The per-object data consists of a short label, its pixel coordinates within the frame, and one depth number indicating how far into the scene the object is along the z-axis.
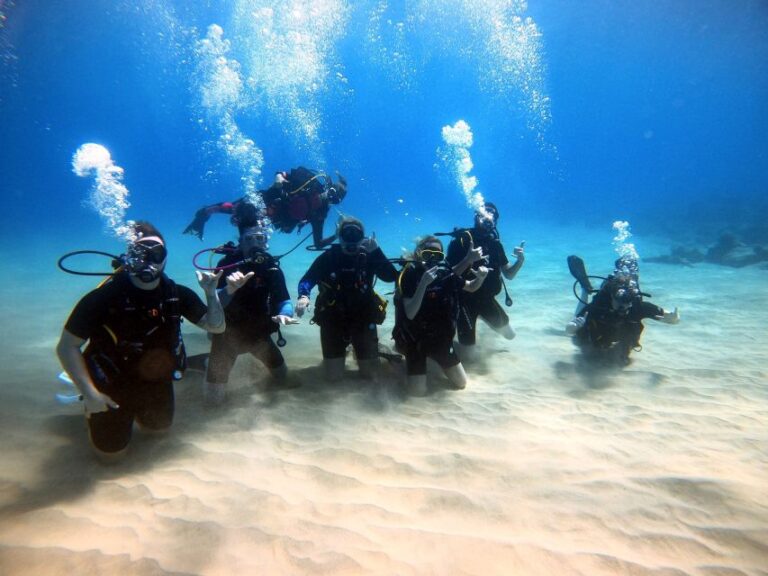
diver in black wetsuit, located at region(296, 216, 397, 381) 5.48
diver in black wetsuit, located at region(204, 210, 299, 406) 5.01
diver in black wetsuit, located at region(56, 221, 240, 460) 3.51
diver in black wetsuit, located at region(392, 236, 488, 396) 5.35
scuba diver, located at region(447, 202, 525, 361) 6.85
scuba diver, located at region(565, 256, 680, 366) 6.28
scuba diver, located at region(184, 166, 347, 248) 8.25
